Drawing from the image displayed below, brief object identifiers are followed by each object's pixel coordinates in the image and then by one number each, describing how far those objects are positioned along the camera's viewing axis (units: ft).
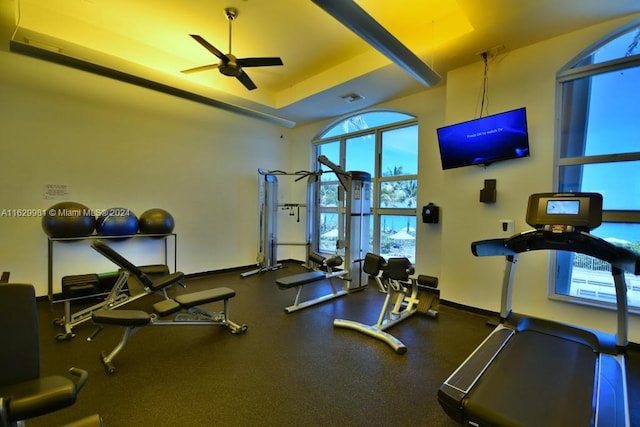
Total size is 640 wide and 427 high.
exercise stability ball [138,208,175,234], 14.57
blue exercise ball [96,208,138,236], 13.15
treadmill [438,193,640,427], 5.21
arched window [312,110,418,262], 16.62
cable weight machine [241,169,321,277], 19.26
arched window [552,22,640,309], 9.61
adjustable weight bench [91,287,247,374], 7.87
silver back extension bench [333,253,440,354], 10.00
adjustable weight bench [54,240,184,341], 9.78
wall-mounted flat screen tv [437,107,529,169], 11.01
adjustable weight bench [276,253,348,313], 12.37
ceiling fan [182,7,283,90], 10.93
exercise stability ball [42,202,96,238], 11.78
